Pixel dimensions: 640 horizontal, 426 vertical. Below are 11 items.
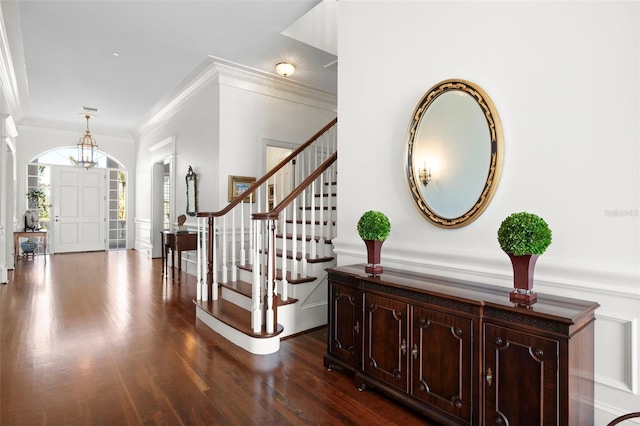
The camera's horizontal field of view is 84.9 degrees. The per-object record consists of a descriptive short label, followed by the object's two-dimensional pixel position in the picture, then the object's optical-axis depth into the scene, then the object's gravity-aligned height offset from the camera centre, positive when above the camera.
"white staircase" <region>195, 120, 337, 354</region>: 3.05 -0.78
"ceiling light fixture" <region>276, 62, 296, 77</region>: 5.16 +2.14
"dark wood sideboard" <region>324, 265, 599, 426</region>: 1.54 -0.73
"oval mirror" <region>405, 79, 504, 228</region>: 2.13 +0.38
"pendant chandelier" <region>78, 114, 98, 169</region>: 8.06 +1.59
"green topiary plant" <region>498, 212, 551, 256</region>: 1.69 -0.12
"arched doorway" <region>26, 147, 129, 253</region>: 8.81 +0.29
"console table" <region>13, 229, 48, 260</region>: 7.14 -0.50
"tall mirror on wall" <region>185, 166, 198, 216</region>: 6.19 +0.31
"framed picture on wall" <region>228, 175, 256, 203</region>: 5.55 +0.43
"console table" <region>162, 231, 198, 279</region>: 5.88 -0.53
